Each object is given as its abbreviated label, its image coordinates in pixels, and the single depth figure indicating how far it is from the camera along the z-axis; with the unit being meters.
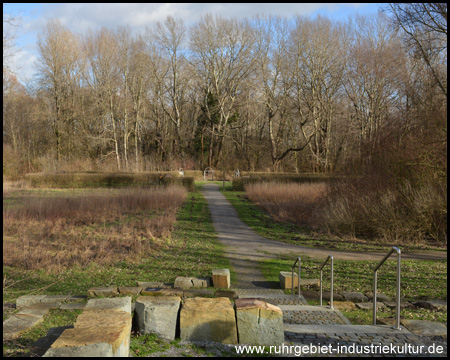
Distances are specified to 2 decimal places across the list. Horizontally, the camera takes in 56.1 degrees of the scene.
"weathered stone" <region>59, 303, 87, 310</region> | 6.79
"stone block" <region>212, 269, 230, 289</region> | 8.75
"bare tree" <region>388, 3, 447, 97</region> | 14.57
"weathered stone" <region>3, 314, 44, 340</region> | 5.12
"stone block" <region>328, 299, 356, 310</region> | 7.00
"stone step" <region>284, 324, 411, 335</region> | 4.76
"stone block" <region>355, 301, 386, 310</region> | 6.92
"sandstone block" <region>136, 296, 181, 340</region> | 4.62
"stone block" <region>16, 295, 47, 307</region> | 7.16
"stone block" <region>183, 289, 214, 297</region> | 8.08
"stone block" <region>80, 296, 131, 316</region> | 4.67
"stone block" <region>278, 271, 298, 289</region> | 9.04
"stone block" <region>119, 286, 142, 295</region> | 7.96
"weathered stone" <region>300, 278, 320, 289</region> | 8.96
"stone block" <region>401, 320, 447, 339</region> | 4.87
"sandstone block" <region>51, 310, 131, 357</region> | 3.47
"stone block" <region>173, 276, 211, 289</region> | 8.62
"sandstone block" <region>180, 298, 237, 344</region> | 4.55
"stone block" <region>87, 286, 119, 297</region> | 7.90
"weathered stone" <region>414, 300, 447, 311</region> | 6.57
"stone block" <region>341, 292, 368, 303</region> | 7.58
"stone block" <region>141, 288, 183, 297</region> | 7.79
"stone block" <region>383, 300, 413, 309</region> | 6.73
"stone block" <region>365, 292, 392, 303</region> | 7.43
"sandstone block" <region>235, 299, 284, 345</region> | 4.50
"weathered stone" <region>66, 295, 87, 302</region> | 7.45
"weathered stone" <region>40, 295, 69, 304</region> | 7.37
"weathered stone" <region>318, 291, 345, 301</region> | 7.67
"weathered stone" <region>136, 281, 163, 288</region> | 8.57
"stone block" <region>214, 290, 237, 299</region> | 7.91
